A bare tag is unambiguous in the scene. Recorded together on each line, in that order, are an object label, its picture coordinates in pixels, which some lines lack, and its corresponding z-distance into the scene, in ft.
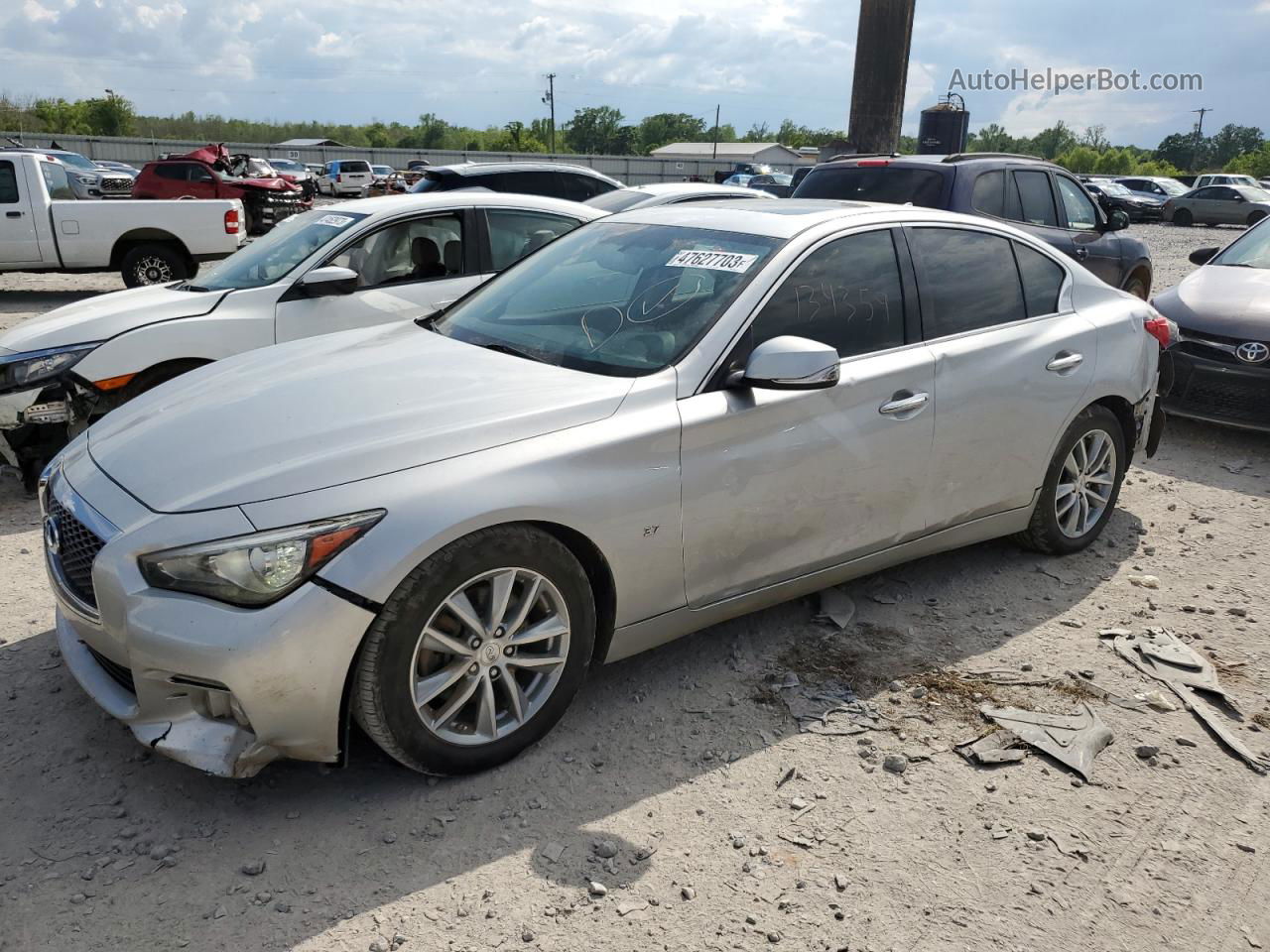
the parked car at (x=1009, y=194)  27.96
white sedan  18.93
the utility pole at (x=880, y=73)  73.46
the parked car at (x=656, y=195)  34.40
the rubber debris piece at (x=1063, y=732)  11.24
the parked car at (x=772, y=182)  104.22
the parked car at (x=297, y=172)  114.23
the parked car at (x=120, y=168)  109.51
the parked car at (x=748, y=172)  129.70
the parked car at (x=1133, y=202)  114.32
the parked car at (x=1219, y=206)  107.04
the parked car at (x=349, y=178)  136.05
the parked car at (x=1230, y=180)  124.81
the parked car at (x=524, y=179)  36.29
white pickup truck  40.78
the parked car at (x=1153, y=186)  125.97
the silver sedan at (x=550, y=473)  9.15
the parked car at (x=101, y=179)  79.27
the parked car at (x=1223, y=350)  22.63
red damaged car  73.67
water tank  71.77
